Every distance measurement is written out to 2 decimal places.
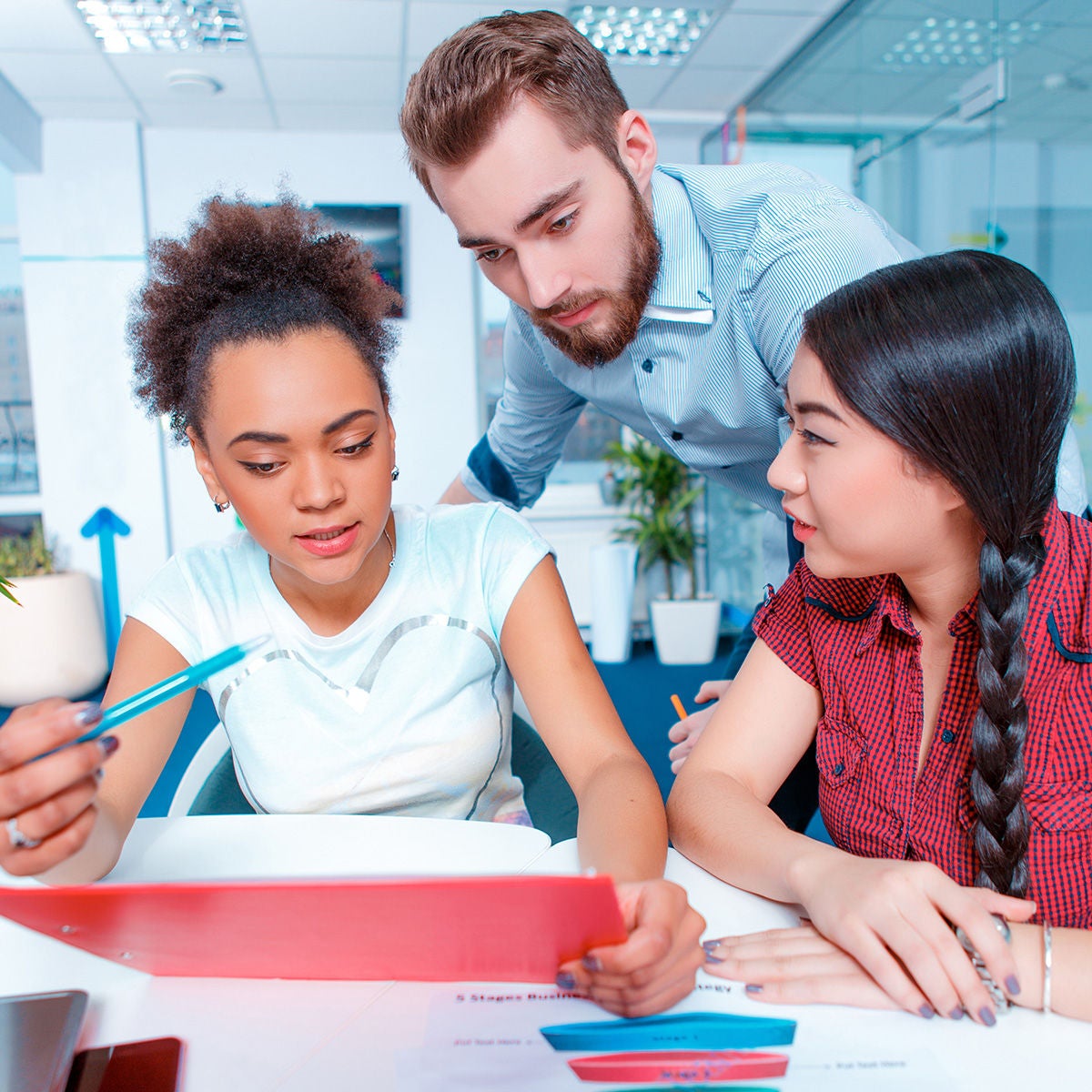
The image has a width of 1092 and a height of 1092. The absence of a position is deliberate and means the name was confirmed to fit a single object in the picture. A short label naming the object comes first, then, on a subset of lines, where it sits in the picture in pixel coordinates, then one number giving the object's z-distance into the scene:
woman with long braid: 0.87
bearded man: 1.35
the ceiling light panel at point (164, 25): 3.84
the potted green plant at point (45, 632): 4.42
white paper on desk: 0.60
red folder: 0.58
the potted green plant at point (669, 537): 5.13
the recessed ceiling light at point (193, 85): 4.42
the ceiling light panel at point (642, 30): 4.07
